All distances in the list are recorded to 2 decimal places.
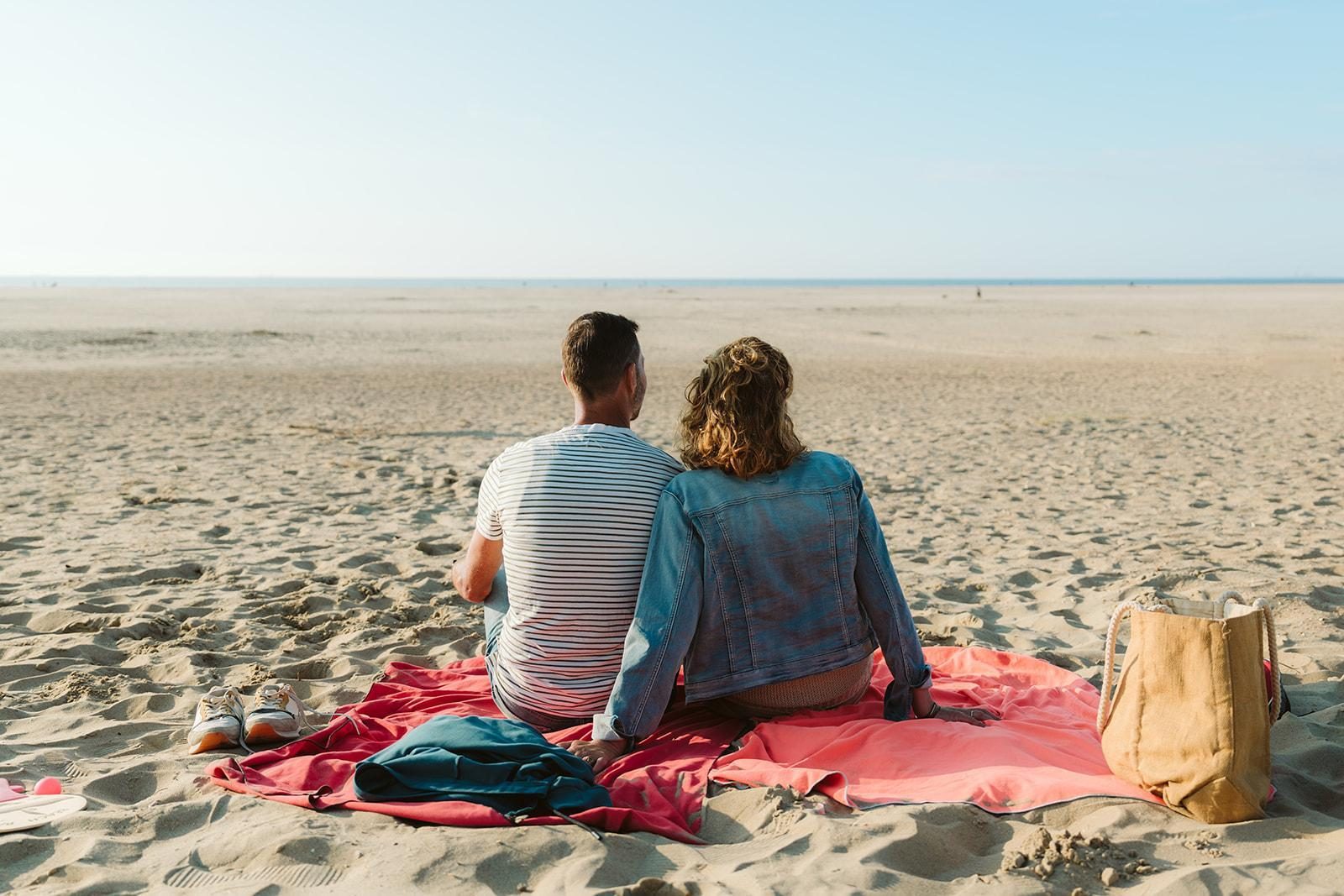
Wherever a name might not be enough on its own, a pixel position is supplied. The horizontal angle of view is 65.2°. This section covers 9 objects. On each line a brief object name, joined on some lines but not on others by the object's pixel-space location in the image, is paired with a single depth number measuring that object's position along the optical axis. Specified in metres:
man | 3.32
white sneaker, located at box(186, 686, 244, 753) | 3.51
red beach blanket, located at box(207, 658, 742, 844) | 2.89
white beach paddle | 2.85
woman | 3.25
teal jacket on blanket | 2.93
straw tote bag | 2.72
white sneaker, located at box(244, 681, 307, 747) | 3.56
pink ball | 3.12
